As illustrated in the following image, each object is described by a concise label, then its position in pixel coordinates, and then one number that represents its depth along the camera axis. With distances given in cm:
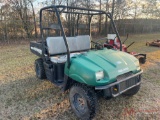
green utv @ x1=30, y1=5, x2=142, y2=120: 192
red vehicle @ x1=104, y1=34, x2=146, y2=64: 456
